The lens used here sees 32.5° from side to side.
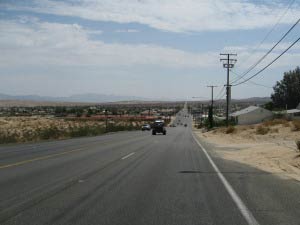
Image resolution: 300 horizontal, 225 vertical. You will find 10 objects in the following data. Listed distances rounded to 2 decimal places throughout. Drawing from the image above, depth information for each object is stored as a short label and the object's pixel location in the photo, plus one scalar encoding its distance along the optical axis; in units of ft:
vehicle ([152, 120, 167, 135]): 223.51
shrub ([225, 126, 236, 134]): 194.90
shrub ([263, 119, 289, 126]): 170.80
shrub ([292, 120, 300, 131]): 144.03
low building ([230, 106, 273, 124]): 357.73
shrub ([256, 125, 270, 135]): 151.74
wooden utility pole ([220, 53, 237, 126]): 241.08
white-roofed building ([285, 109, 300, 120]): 335.96
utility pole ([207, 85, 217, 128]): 323.37
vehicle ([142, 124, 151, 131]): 311.50
